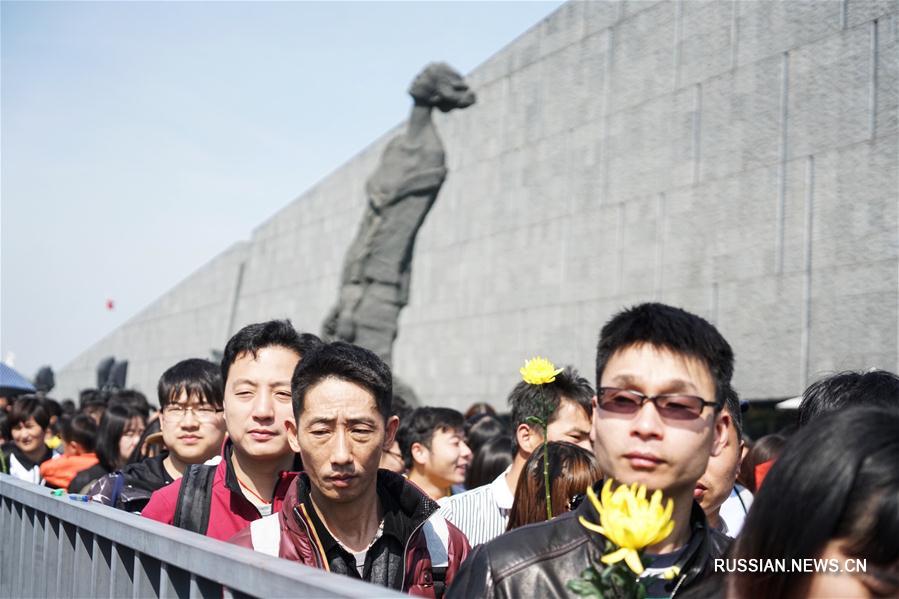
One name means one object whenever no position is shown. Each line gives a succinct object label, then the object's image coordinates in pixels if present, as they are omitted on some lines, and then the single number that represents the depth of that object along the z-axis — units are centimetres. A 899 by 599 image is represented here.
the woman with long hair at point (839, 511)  197
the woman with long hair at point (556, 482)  378
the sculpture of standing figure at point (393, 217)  1431
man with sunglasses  232
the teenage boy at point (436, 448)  638
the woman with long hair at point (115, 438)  694
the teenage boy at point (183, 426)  477
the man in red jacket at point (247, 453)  375
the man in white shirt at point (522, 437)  478
